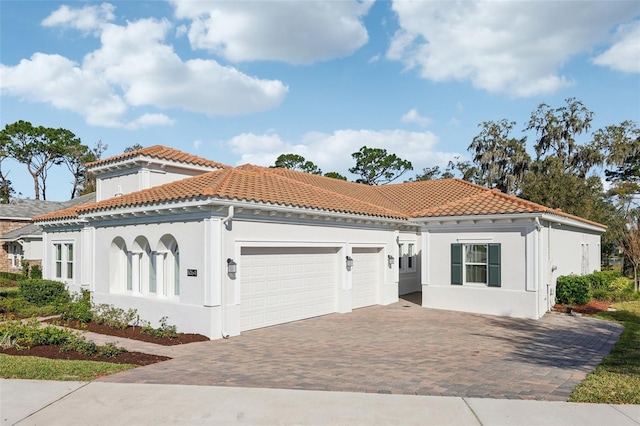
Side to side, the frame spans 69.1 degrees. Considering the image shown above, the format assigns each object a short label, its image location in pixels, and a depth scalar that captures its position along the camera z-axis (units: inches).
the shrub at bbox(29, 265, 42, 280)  995.3
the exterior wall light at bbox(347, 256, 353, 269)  633.0
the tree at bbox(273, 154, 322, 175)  2245.3
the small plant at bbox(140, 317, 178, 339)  462.6
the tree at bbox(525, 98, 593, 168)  1547.7
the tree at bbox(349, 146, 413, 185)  2186.3
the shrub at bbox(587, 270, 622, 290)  815.7
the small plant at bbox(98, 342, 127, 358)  377.1
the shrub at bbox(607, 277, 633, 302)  772.5
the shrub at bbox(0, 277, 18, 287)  1040.7
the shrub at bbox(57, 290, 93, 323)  565.9
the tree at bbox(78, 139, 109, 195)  1902.8
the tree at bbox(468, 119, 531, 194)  1589.6
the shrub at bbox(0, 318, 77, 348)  416.5
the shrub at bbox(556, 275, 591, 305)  675.4
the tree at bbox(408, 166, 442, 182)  2226.9
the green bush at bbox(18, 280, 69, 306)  694.5
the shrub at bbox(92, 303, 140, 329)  526.6
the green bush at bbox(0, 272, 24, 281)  1108.1
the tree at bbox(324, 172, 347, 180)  2096.5
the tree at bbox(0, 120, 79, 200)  2031.3
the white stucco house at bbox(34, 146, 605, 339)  482.3
